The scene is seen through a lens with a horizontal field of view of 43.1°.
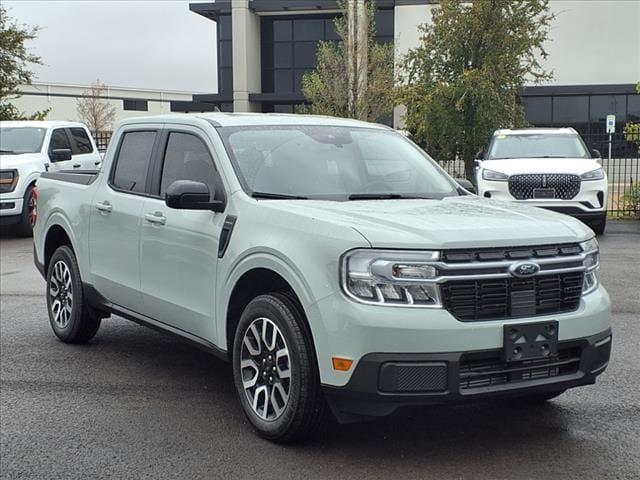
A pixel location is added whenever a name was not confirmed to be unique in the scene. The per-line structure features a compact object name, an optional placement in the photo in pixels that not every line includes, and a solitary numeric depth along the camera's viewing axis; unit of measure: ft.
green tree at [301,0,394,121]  85.05
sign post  88.07
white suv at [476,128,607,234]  43.01
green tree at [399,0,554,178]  66.90
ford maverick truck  12.66
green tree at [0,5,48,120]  78.54
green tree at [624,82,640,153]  52.90
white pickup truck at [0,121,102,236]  47.70
